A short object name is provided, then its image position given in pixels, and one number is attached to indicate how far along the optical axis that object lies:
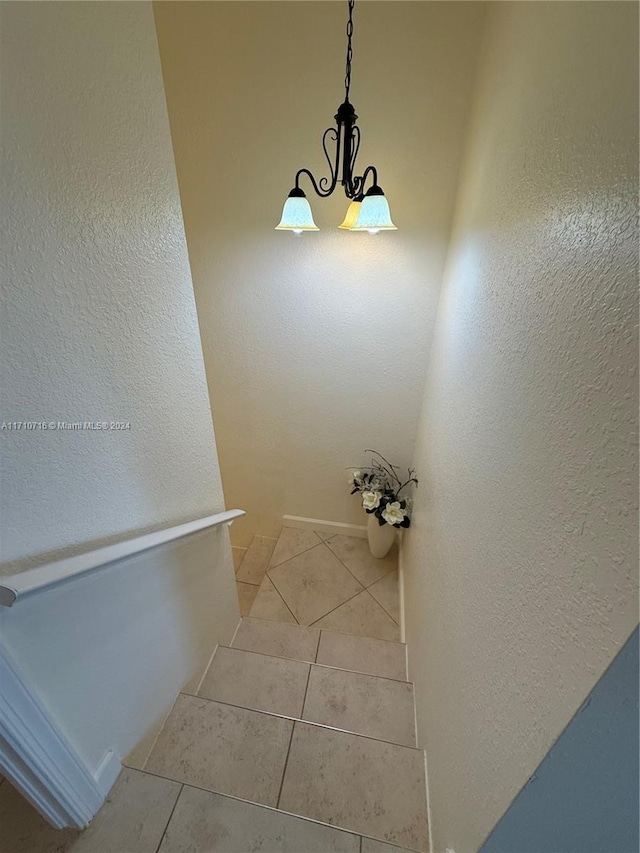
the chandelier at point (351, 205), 1.31
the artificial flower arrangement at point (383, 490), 2.23
